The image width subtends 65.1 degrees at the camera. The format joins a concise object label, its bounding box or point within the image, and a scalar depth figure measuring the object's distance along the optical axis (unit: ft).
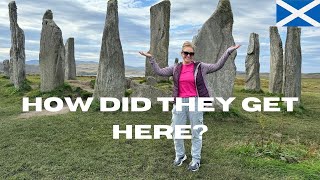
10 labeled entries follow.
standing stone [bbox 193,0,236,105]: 31.73
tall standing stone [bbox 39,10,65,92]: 38.59
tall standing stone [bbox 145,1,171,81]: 49.00
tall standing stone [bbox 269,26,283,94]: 50.07
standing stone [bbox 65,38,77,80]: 59.26
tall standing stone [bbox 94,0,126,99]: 31.17
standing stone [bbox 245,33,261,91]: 53.61
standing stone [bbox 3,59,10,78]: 68.19
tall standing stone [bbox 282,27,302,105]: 37.17
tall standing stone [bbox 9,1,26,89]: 45.72
